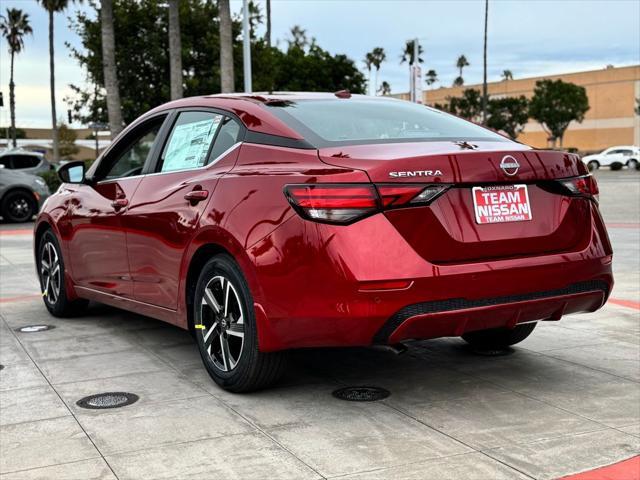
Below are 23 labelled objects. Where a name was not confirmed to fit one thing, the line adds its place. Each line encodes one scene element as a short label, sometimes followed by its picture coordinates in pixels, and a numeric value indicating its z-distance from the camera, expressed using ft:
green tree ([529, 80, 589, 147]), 237.04
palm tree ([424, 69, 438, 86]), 391.86
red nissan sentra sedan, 13.09
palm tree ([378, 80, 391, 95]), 396.12
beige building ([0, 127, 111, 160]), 265.05
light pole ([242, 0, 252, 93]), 71.72
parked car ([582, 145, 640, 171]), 175.63
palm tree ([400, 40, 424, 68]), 386.63
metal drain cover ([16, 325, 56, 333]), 21.79
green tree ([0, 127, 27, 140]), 327.61
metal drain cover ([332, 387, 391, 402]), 15.08
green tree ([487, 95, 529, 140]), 254.06
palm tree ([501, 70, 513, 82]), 381.19
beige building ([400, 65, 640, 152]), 275.59
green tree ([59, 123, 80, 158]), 256.32
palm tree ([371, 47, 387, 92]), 363.97
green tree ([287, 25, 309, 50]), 277.95
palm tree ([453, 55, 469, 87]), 402.52
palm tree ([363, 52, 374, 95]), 366.84
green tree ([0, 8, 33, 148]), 226.17
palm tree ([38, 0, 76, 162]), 155.74
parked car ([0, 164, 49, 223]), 67.21
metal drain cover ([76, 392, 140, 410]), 14.94
